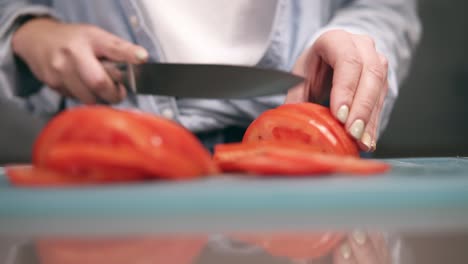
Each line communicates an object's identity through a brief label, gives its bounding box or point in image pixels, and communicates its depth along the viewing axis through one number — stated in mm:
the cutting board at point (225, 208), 472
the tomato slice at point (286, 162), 628
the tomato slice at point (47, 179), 574
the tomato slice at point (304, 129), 826
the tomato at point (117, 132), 571
